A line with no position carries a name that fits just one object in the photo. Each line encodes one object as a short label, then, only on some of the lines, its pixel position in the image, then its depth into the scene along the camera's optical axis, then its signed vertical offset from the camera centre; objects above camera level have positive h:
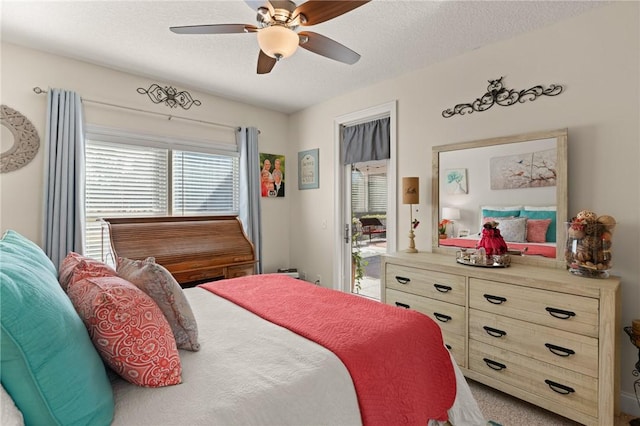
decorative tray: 2.28 -0.40
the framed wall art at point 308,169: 4.11 +0.50
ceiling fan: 1.56 +0.98
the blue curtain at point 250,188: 3.88 +0.24
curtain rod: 2.67 +0.98
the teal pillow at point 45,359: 0.72 -0.36
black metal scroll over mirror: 2.31 +0.84
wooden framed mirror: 2.23 +0.10
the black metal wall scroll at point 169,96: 3.26 +1.19
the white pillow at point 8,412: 0.69 -0.45
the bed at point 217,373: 0.75 -0.57
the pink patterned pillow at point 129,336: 0.98 -0.40
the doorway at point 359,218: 3.58 -0.14
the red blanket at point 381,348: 1.23 -0.60
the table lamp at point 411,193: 2.91 +0.12
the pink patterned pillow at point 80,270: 1.29 -0.26
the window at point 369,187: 3.53 +0.22
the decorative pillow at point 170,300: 1.26 -0.37
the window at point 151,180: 3.02 +0.31
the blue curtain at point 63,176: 2.66 +0.28
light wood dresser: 1.72 -0.78
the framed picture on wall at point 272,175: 4.20 +0.44
